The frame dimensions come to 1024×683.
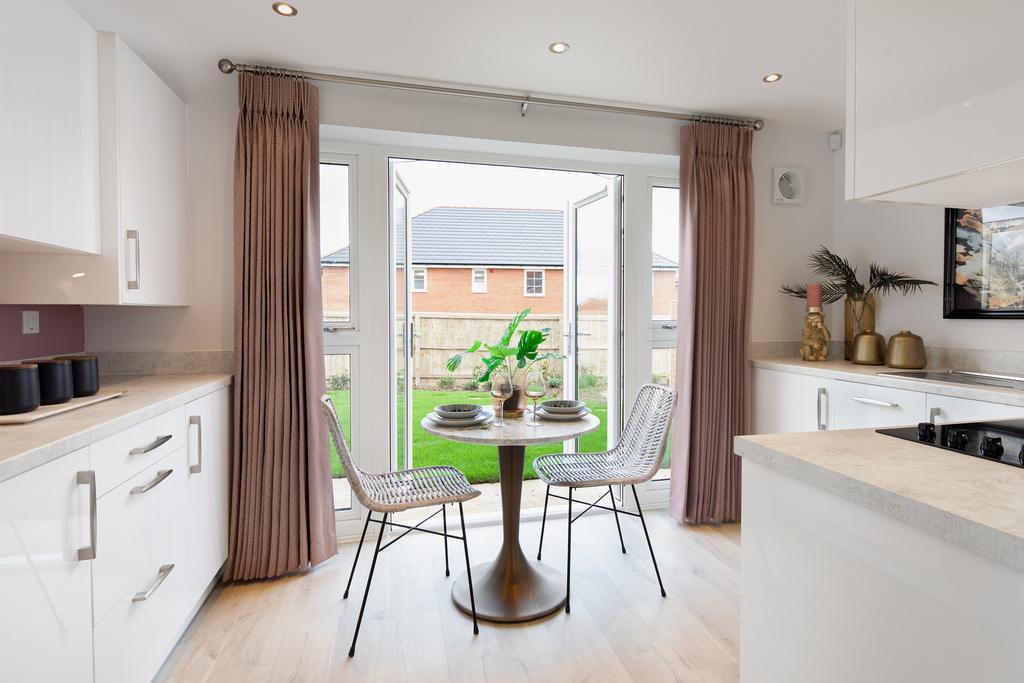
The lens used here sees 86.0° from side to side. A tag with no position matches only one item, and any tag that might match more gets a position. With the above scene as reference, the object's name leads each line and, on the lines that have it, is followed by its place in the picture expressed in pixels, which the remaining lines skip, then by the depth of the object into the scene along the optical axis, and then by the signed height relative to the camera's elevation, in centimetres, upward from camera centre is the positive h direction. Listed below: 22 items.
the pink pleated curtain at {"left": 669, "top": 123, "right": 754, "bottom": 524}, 309 +5
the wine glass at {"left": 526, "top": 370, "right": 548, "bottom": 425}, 242 -27
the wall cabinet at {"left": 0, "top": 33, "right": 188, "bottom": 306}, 194 +43
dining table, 216 -102
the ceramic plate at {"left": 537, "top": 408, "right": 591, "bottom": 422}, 238 -39
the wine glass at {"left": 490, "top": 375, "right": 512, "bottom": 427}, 237 -27
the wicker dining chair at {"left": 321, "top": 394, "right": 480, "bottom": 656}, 207 -66
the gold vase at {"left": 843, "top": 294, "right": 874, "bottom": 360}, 304 +6
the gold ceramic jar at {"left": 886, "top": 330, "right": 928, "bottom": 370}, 268 -12
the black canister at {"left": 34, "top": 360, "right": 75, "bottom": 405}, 165 -17
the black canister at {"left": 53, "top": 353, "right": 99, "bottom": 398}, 183 -16
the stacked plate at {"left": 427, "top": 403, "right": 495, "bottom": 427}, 226 -38
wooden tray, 145 -24
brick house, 782 +94
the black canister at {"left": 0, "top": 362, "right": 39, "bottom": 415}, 149 -17
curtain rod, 248 +115
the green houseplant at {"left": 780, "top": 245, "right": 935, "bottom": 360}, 292 +22
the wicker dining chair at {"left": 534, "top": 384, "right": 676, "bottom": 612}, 237 -63
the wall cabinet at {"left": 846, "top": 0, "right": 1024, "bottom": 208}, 100 +46
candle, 309 +18
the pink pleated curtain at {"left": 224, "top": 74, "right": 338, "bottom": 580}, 247 -3
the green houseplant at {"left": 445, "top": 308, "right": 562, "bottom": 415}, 249 -14
